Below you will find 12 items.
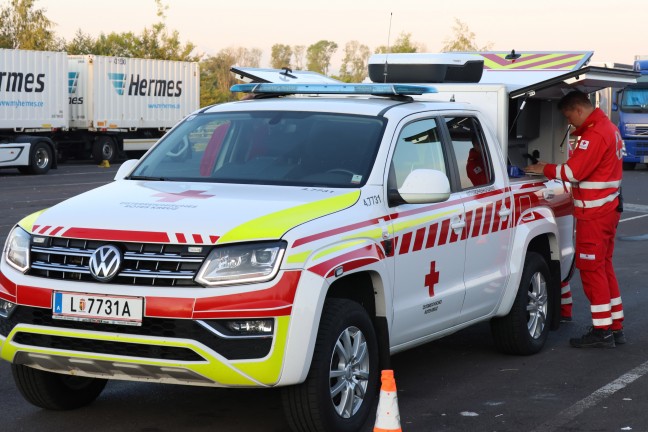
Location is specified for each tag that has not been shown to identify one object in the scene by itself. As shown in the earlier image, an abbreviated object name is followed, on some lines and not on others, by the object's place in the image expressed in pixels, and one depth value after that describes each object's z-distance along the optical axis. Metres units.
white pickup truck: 5.16
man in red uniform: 8.09
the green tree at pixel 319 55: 101.53
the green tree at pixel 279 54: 112.47
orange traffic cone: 4.59
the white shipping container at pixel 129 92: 35.06
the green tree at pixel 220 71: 64.06
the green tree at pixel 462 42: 64.46
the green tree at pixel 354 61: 85.00
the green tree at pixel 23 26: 51.06
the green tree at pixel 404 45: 67.28
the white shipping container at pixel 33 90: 31.03
